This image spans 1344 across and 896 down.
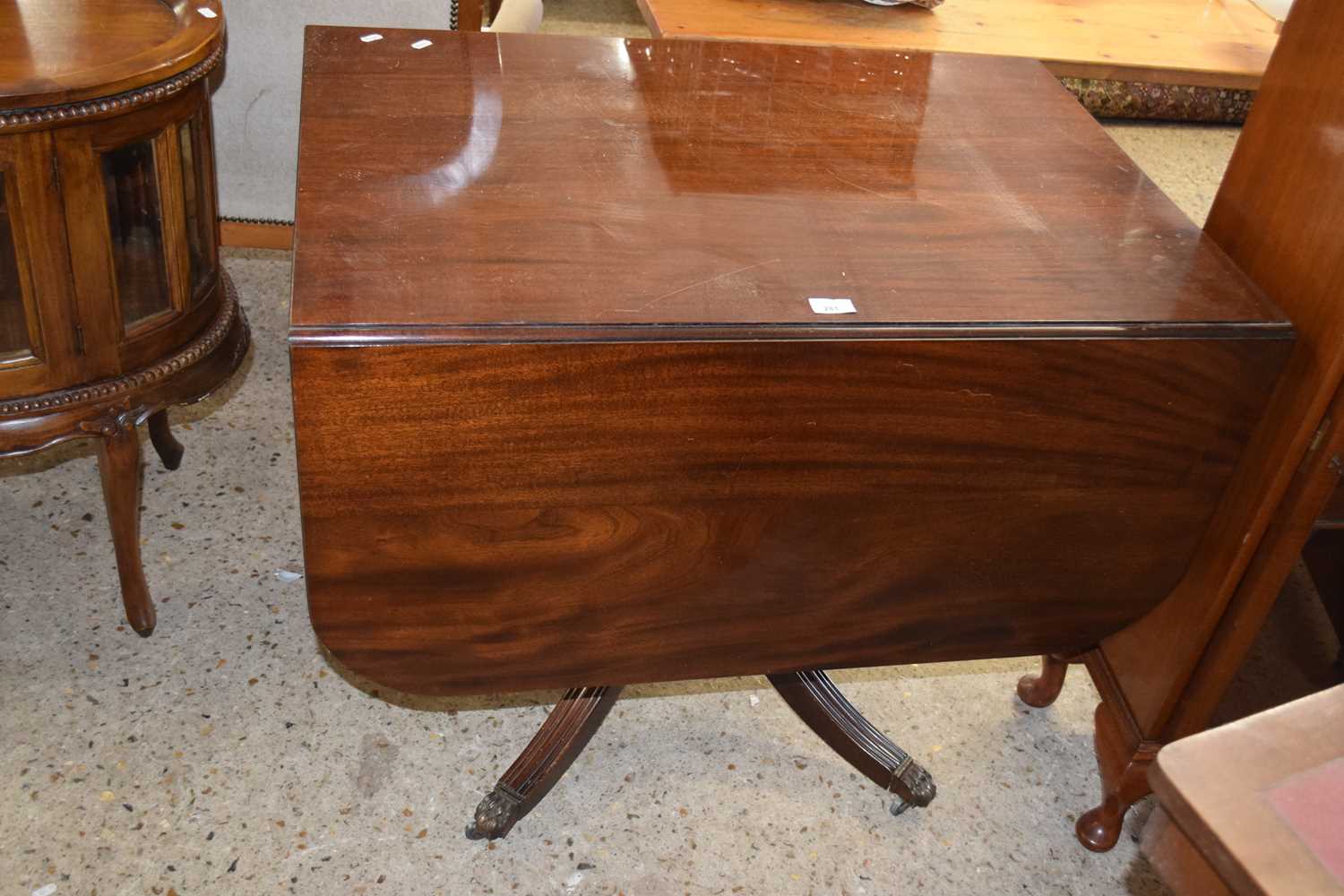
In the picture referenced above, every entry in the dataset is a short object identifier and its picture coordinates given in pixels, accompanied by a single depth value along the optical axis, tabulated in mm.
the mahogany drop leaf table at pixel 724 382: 1012
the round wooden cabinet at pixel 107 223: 1220
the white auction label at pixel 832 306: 1039
